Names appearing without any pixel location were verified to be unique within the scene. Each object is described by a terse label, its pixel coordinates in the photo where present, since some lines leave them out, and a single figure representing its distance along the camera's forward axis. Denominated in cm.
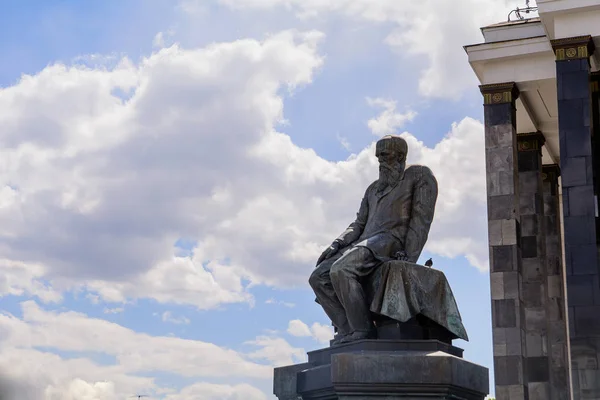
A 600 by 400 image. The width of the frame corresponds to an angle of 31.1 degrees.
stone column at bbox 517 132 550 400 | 3306
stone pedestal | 1074
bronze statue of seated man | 1134
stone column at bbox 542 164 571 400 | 3528
